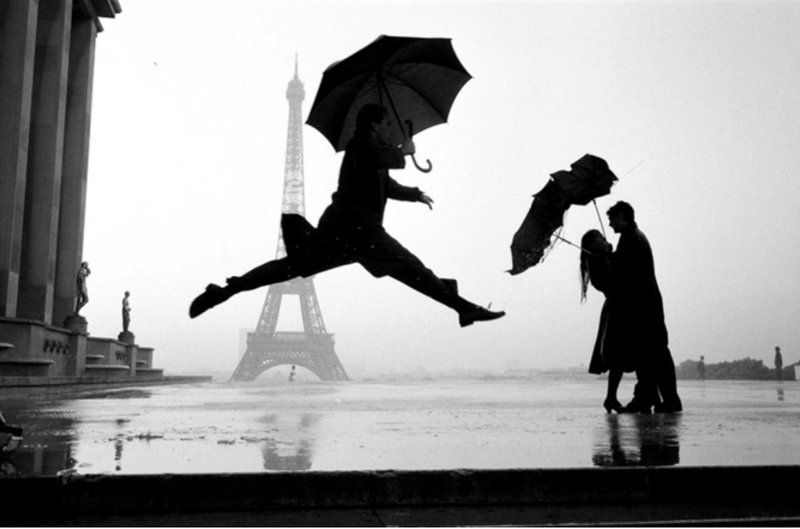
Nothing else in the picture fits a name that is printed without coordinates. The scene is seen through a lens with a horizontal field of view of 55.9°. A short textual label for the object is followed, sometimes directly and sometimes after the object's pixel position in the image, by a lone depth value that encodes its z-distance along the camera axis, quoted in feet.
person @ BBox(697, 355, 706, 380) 115.94
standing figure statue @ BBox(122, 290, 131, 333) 102.99
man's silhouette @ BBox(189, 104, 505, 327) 18.20
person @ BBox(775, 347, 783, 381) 106.50
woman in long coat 23.08
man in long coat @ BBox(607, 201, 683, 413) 22.80
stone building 66.59
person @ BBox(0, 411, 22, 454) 12.42
